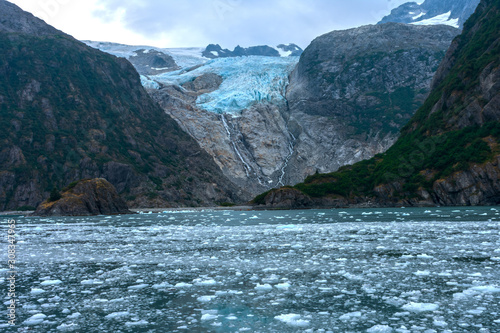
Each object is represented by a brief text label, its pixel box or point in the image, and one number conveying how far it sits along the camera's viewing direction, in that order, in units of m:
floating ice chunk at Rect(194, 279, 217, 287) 16.00
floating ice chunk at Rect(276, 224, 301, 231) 43.48
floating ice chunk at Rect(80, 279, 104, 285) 16.50
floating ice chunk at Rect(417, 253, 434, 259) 20.82
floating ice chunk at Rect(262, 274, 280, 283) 16.31
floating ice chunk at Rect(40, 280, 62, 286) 16.38
